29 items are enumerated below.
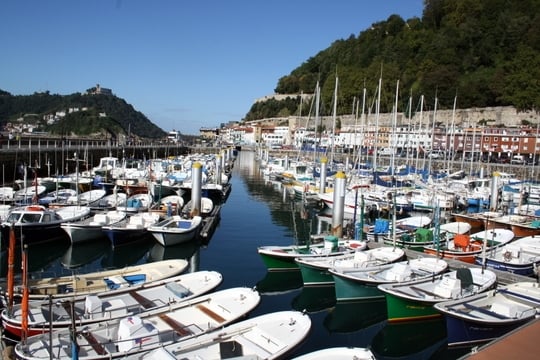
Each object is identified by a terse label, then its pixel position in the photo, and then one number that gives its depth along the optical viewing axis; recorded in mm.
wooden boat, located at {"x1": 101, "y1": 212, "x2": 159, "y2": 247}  24016
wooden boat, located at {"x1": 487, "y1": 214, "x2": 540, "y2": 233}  29280
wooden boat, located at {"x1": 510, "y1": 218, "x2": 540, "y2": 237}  27780
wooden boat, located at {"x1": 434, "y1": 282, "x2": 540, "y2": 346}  13102
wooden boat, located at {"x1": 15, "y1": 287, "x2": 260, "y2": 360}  10516
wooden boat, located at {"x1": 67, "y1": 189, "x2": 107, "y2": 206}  30395
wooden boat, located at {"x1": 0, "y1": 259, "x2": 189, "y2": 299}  14375
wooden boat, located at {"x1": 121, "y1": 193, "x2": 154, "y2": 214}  28891
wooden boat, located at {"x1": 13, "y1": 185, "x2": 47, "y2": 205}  28916
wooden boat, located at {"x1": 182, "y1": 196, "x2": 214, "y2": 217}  29380
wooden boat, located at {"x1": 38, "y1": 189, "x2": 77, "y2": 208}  29656
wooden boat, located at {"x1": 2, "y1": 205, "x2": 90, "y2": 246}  22969
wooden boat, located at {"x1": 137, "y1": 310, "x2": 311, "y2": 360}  10469
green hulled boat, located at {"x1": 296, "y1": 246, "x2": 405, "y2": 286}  18094
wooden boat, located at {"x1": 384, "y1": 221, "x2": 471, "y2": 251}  22688
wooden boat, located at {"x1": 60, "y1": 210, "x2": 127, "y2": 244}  23812
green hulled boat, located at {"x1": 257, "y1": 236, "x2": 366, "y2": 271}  19594
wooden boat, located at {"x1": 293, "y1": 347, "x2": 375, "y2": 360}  10234
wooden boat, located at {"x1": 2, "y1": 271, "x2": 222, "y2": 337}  12117
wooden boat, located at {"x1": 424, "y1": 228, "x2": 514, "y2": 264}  20859
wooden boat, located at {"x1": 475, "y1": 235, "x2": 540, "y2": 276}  19469
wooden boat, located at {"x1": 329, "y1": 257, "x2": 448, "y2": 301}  16453
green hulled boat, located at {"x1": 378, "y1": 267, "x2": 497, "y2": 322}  14742
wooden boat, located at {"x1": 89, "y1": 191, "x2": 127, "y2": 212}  29873
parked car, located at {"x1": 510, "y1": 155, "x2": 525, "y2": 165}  67531
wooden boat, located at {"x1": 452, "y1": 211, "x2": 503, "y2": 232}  31169
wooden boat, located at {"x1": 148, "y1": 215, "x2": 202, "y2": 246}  23922
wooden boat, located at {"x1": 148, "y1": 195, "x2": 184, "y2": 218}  28469
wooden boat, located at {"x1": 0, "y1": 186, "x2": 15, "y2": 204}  28800
